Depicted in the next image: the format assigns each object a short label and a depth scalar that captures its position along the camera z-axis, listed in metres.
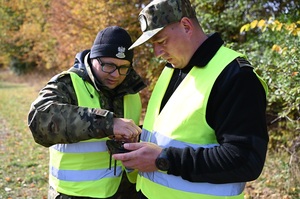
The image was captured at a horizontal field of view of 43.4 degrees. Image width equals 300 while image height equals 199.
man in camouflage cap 1.65
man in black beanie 2.06
